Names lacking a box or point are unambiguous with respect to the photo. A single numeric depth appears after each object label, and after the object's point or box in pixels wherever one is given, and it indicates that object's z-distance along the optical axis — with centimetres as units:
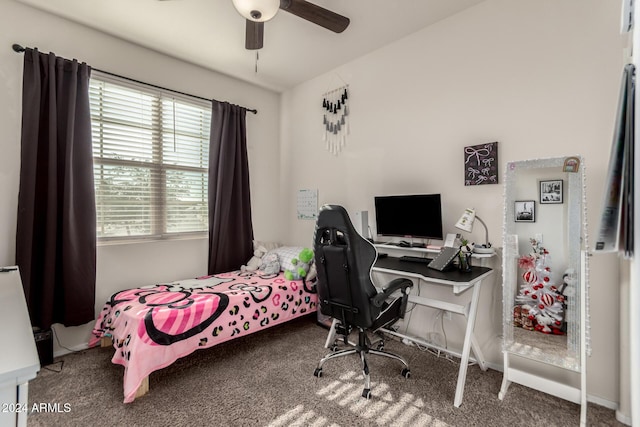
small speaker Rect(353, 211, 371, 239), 304
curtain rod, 237
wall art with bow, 237
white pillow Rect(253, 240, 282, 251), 371
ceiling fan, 179
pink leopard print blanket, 205
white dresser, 75
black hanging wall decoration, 342
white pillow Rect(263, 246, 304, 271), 329
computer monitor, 254
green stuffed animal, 314
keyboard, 255
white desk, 199
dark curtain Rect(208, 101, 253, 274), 342
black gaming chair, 208
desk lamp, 242
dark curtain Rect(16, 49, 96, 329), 238
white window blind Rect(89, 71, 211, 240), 282
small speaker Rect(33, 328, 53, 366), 238
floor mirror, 188
